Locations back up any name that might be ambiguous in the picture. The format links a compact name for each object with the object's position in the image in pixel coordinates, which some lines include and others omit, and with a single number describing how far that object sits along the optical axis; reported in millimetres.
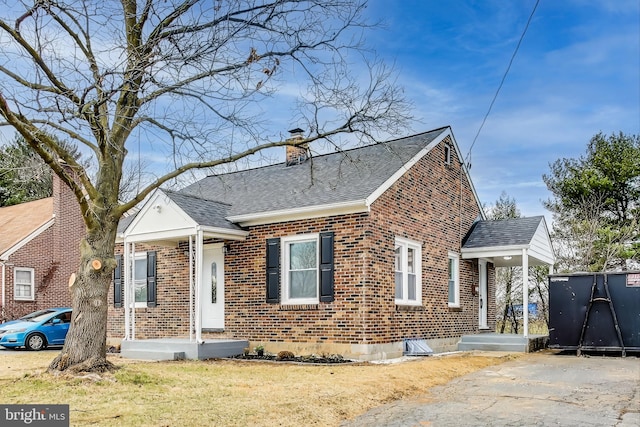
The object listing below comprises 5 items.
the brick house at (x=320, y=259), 13086
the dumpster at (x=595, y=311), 14523
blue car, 17219
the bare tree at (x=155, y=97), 8625
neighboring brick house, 22219
